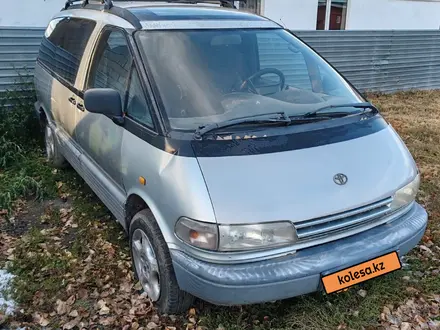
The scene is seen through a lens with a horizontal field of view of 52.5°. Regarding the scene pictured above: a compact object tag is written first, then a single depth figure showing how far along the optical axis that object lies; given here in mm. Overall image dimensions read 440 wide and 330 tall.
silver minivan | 2385
